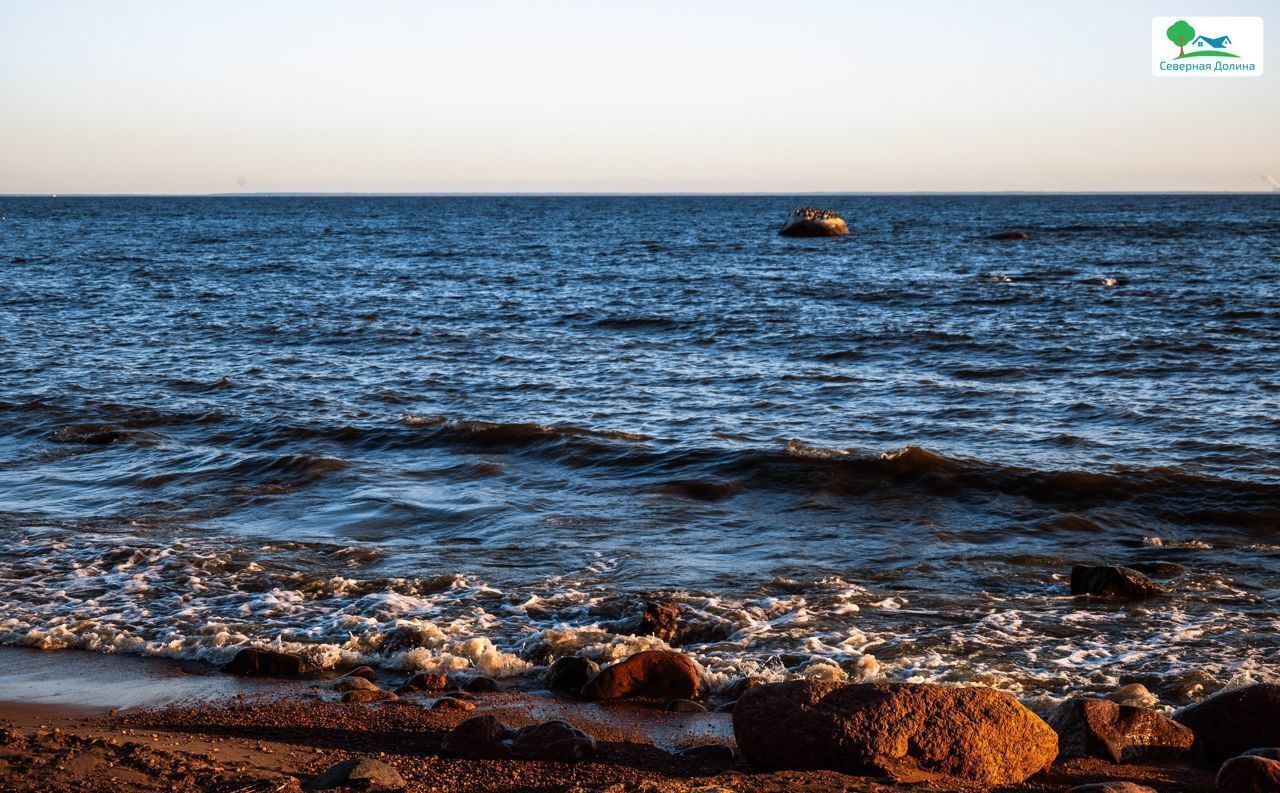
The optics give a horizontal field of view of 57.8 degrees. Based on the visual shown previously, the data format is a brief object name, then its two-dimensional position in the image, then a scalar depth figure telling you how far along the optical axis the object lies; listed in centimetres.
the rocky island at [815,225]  6744
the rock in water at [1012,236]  6266
